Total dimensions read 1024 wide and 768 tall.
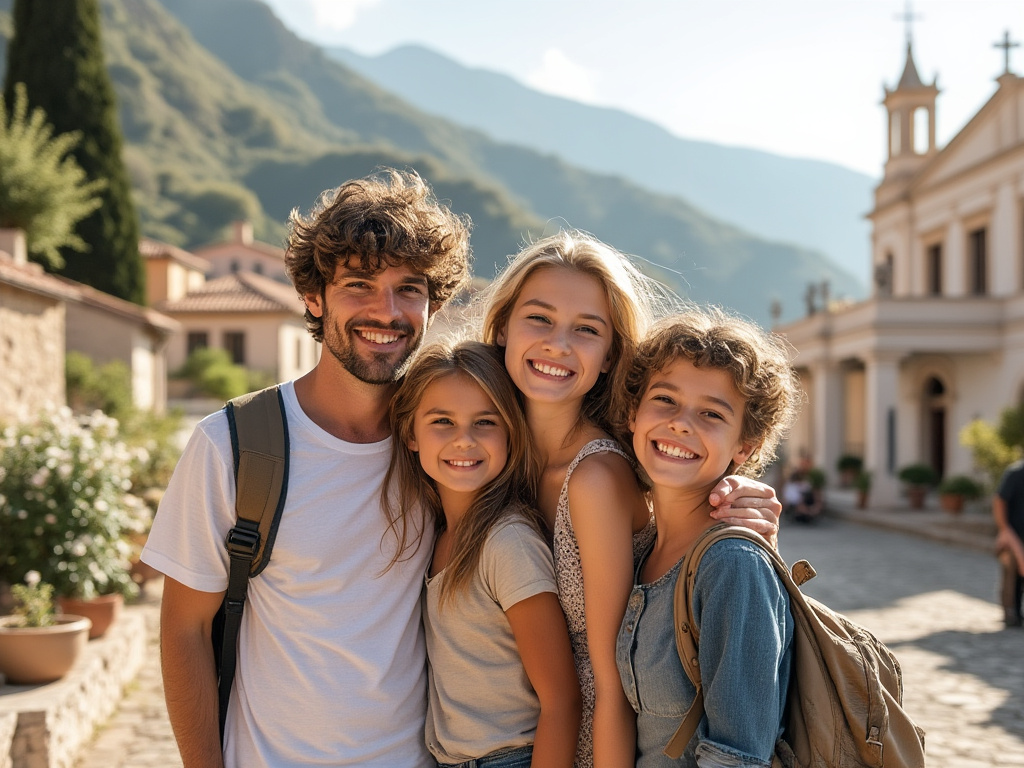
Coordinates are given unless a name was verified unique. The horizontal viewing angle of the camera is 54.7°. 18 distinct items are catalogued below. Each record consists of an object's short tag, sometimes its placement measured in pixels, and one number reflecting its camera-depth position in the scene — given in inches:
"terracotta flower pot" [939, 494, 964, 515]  855.1
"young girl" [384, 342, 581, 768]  90.0
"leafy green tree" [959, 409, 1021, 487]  668.7
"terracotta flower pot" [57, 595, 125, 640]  259.8
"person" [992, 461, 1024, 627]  350.9
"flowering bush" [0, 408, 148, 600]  259.8
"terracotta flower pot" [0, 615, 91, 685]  213.3
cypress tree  890.1
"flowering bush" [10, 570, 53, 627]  223.6
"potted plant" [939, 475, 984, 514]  838.5
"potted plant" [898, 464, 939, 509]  949.2
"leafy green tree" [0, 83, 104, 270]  546.9
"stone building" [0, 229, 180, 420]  418.3
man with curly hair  90.1
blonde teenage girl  87.1
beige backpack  75.7
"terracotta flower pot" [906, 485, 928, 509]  952.3
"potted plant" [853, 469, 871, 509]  995.9
